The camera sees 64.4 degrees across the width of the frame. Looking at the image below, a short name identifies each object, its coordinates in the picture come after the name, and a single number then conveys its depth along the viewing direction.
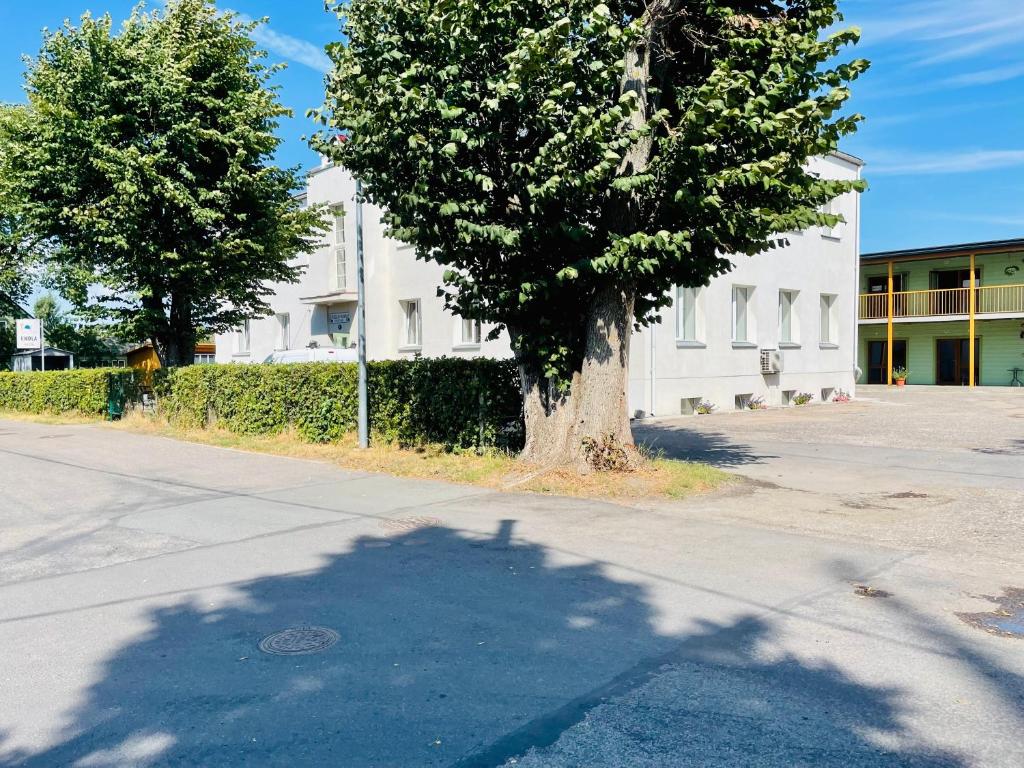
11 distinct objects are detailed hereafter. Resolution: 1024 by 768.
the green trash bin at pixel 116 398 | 21.89
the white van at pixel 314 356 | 21.61
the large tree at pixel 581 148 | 8.66
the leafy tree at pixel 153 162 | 16.52
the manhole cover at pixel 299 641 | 4.73
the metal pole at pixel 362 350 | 13.60
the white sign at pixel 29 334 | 27.70
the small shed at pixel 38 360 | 39.81
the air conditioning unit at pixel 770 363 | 24.83
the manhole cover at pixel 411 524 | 8.22
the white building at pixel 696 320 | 22.16
